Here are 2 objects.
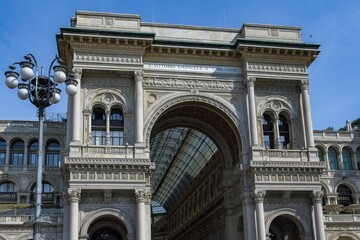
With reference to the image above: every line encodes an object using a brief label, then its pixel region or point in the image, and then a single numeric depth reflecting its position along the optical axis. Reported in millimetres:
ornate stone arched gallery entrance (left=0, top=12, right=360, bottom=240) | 34594
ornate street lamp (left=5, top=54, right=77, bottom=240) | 18141
